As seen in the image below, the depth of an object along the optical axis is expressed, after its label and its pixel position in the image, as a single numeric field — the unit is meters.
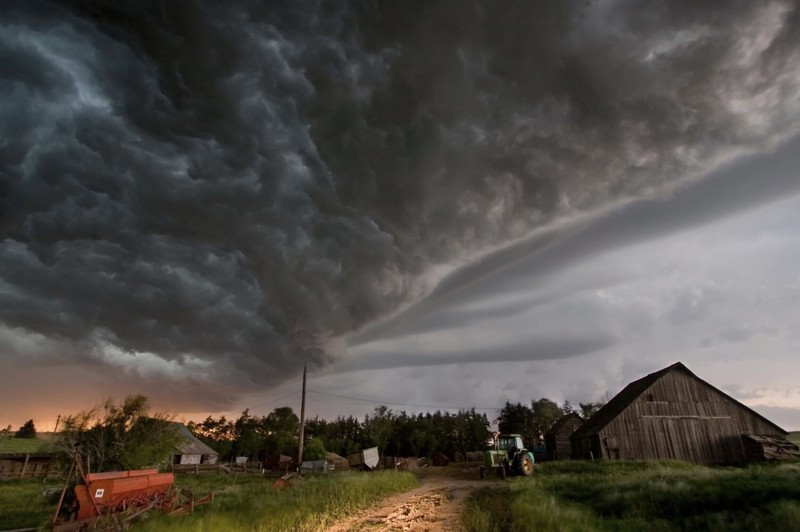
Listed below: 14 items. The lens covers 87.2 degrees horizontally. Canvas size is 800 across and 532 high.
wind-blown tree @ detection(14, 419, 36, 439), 99.88
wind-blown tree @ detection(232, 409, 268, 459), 92.62
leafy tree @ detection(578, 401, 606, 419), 94.21
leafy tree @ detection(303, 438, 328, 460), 59.09
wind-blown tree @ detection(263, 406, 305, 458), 89.25
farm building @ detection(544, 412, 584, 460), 49.81
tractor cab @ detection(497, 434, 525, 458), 31.52
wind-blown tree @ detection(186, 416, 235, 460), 117.70
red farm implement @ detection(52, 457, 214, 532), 12.57
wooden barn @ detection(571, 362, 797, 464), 34.12
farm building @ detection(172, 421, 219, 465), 61.12
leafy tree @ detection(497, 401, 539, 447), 93.25
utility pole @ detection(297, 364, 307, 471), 35.81
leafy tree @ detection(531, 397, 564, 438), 94.12
